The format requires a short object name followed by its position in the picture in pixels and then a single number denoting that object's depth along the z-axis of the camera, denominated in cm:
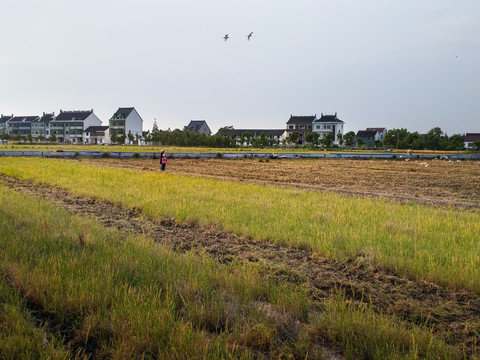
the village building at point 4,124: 13112
